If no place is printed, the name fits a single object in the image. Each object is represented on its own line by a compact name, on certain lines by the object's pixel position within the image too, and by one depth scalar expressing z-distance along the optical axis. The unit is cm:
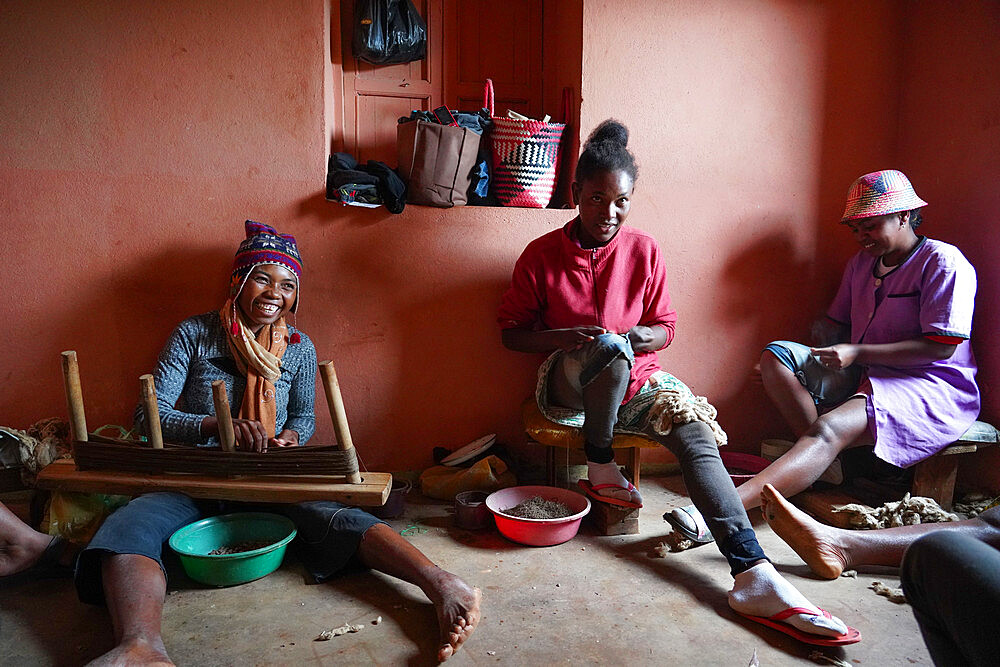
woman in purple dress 249
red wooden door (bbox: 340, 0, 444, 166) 310
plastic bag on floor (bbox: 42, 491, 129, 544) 209
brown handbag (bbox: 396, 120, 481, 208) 280
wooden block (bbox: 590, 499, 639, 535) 244
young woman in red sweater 222
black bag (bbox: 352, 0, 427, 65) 293
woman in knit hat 171
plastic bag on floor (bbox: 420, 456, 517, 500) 277
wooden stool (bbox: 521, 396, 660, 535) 245
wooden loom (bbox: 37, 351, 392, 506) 201
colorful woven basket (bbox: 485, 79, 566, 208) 291
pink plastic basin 230
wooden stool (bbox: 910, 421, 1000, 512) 259
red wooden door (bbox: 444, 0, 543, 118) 321
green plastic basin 195
